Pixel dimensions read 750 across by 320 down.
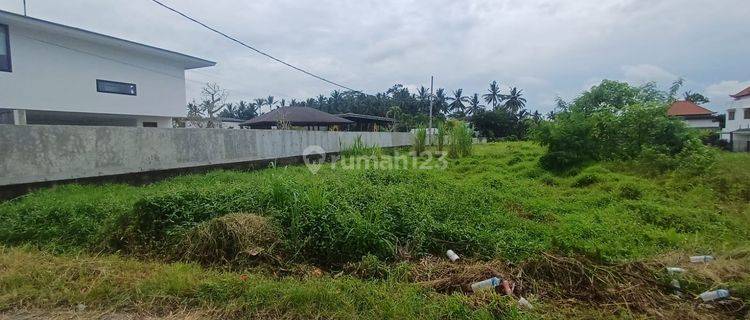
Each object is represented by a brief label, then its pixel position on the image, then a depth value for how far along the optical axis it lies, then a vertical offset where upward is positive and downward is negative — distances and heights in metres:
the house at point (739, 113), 25.82 +1.20
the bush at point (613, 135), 8.70 -0.10
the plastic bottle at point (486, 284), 2.66 -1.11
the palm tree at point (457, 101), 48.91 +4.46
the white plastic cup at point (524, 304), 2.47 -1.16
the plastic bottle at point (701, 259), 3.16 -1.12
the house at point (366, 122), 31.69 +1.34
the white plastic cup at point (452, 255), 3.36 -1.13
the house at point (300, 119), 22.30 +1.12
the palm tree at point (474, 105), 49.75 +3.99
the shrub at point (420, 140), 14.39 -0.20
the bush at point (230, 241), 3.33 -0.96
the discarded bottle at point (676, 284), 2.75 -1.16
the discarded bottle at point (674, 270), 2.88 -1.11
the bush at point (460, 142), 13.47 -0.29
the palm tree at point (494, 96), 49.97 +5.16
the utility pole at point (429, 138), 15.39 -0.13
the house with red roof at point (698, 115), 29.67 +1.21
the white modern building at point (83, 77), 10.56 +2.17
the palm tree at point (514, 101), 48.62 +4.29
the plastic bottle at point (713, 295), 2.56 -1.16
